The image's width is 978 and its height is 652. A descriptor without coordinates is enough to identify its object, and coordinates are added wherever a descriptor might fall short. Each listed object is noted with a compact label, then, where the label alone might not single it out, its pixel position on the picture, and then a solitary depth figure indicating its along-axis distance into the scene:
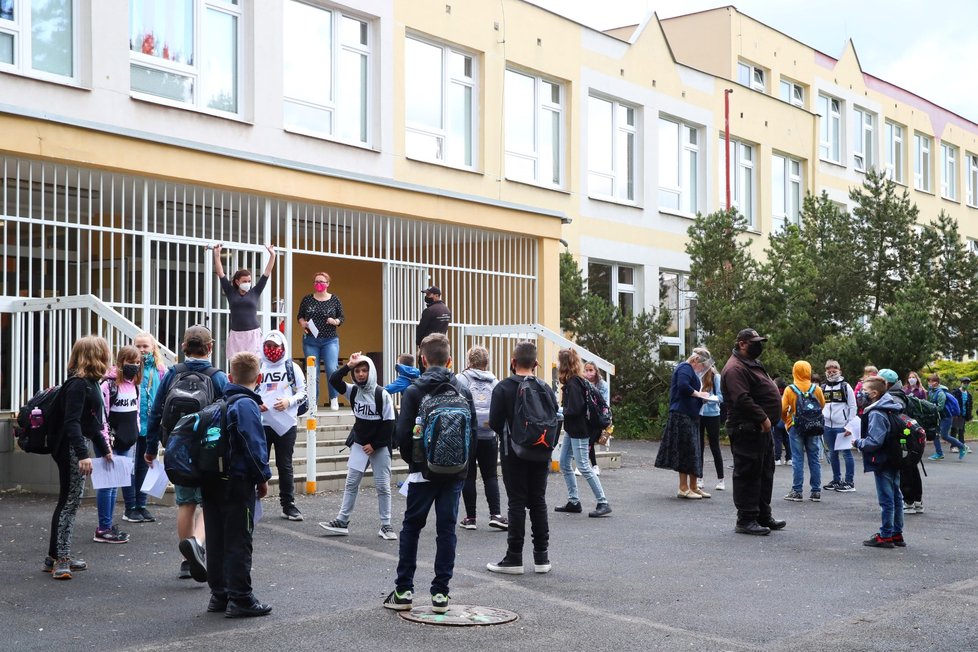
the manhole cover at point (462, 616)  6.88
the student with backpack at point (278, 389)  10.23
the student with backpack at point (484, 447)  10.55
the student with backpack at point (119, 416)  9.24
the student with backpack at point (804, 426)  13.23
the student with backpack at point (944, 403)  22.14
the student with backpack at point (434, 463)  7.04
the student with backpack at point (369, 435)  9.83
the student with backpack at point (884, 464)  9.95
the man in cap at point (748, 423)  10.67
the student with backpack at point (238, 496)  6.80
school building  13.64
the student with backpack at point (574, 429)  11.25
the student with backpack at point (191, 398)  7.47
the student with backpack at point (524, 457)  8.50
